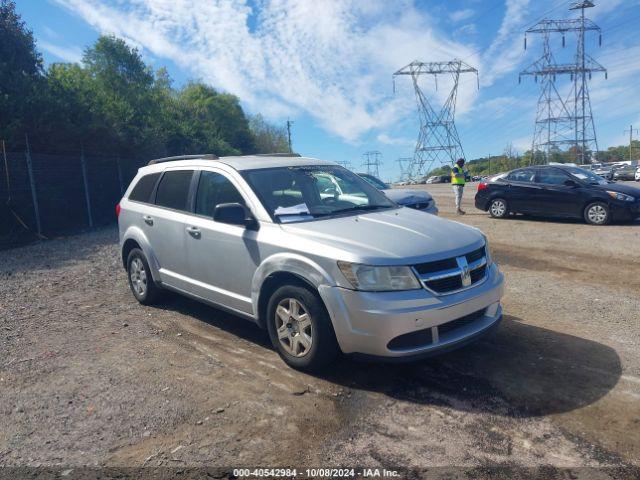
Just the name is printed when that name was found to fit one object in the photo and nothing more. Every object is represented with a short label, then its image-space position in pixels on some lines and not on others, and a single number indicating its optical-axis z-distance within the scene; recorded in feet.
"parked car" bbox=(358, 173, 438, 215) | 36.52
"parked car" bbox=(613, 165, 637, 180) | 136.74
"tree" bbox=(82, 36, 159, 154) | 61.62
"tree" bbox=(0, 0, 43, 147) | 46.42
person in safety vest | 52.80
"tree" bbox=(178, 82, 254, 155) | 156.66
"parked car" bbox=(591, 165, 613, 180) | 162.61
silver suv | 12.30
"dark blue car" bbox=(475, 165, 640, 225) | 39.45
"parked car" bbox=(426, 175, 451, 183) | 261.65
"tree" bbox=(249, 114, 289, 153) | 211.82
